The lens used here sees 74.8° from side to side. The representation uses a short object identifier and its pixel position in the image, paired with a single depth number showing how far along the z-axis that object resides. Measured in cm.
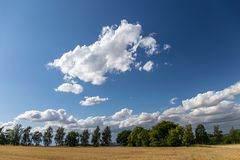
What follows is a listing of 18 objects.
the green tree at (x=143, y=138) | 7796
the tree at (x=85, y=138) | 10478
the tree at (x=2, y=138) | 10109
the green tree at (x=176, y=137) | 6990
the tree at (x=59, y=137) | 10447
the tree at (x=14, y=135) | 10248
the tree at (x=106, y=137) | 10589
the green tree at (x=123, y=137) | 9884
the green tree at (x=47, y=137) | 10568
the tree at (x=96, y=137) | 10499
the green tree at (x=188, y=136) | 6847
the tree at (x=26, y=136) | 10445
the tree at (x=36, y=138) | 10681
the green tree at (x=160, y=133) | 7366
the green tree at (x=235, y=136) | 10200
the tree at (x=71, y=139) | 10186
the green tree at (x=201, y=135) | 8998
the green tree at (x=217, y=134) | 10304
